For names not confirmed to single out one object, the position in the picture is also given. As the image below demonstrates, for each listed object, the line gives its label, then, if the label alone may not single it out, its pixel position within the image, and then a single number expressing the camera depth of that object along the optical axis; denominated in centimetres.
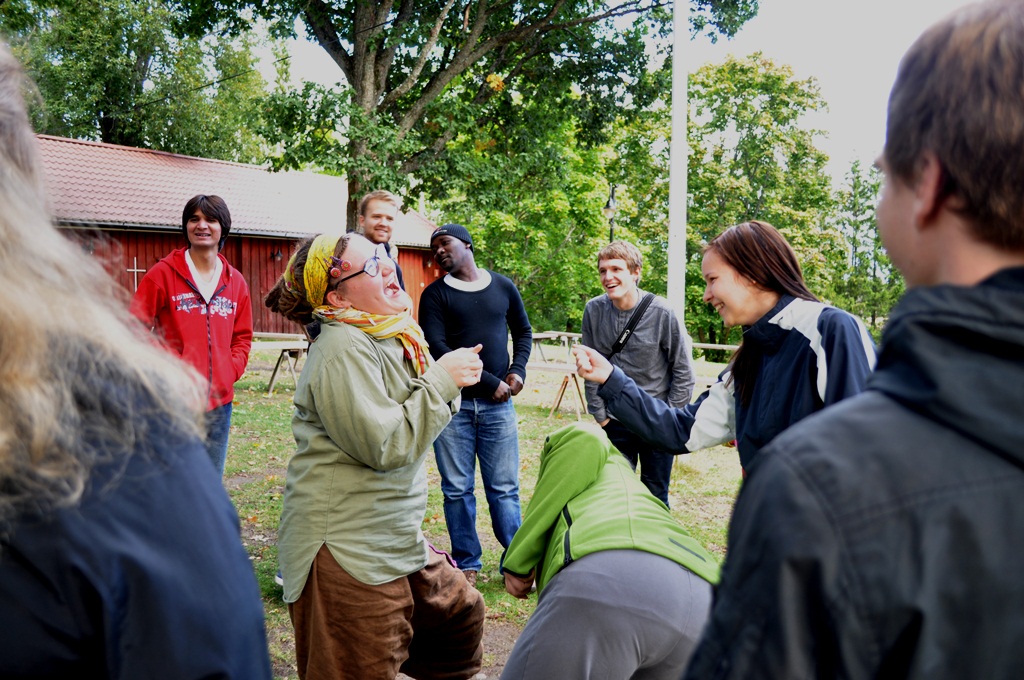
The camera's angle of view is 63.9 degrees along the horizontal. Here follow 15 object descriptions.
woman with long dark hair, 255
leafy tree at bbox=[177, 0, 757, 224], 1185
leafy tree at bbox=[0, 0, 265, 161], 2936
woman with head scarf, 287
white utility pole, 812
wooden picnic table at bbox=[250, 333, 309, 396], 1409
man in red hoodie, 496
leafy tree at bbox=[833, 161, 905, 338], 3944
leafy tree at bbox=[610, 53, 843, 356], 3222
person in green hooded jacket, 210
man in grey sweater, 544
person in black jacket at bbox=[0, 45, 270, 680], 94
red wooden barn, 2306
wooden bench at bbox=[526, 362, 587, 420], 1211
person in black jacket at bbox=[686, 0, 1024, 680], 82
